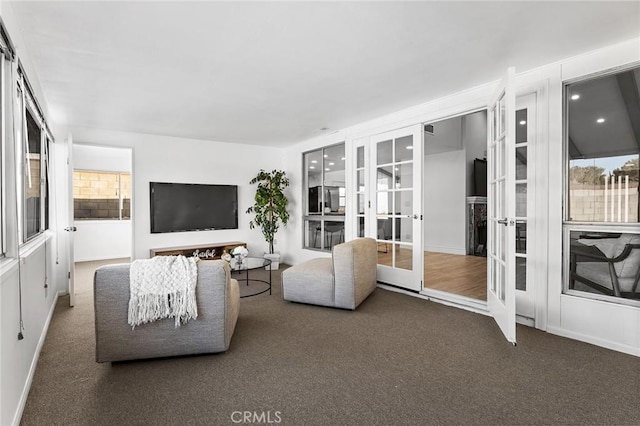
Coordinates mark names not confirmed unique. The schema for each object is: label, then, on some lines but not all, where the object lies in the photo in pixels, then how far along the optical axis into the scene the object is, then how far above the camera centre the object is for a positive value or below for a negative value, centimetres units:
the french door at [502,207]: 240 +0
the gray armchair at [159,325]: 216 -79
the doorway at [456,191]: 688 +38
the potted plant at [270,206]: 580 +5
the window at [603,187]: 247 +15
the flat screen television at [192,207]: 526 +4
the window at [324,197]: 523 +20
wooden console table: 504 -65
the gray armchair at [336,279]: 335 -75
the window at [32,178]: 253 +28
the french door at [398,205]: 392 +4
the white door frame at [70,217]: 364 -8
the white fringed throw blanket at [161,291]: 214 -54
